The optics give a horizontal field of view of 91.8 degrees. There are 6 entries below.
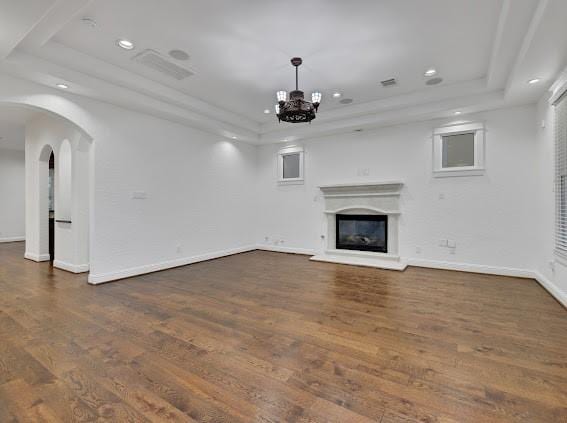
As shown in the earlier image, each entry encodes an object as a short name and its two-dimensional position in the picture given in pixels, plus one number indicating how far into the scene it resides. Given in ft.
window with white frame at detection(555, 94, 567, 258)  11.35
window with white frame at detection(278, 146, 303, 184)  22.72
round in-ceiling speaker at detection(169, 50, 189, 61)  11.89
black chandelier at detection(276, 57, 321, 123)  11.71
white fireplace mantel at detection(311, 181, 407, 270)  18.60
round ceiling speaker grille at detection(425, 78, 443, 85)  14.60
